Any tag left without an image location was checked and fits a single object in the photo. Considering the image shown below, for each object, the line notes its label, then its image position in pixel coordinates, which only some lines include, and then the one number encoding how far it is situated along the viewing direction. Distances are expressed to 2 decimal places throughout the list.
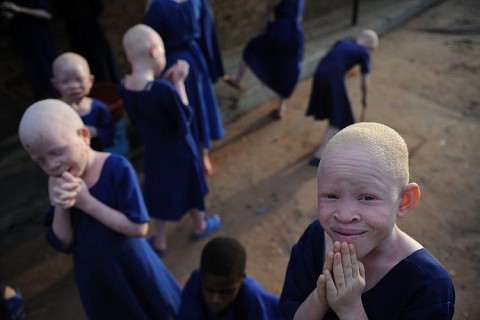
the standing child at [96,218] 1.64
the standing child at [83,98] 2.72
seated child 1.95
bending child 4.14
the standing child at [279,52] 4.86
